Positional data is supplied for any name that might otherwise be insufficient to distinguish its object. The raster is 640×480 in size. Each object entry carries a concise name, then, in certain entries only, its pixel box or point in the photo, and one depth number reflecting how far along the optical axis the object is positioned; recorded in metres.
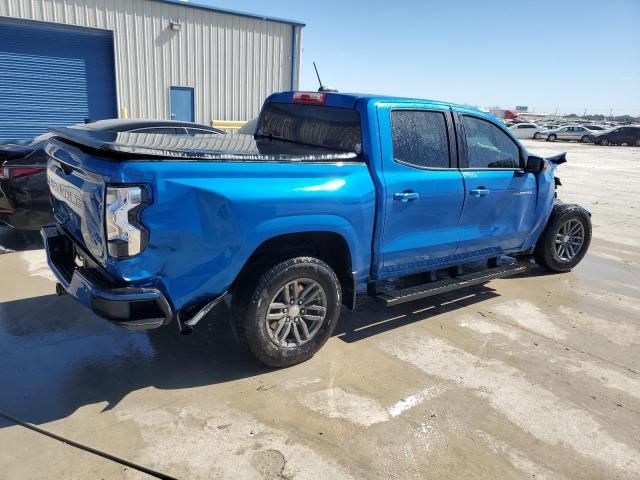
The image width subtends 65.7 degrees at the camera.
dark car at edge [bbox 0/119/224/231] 5.71
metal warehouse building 12.62
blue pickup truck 2.80
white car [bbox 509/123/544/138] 42.78
